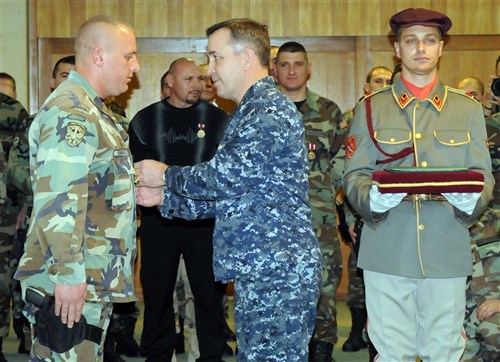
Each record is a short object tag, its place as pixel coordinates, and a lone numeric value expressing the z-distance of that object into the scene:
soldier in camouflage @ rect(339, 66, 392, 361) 6.52
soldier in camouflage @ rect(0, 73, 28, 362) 6.01
